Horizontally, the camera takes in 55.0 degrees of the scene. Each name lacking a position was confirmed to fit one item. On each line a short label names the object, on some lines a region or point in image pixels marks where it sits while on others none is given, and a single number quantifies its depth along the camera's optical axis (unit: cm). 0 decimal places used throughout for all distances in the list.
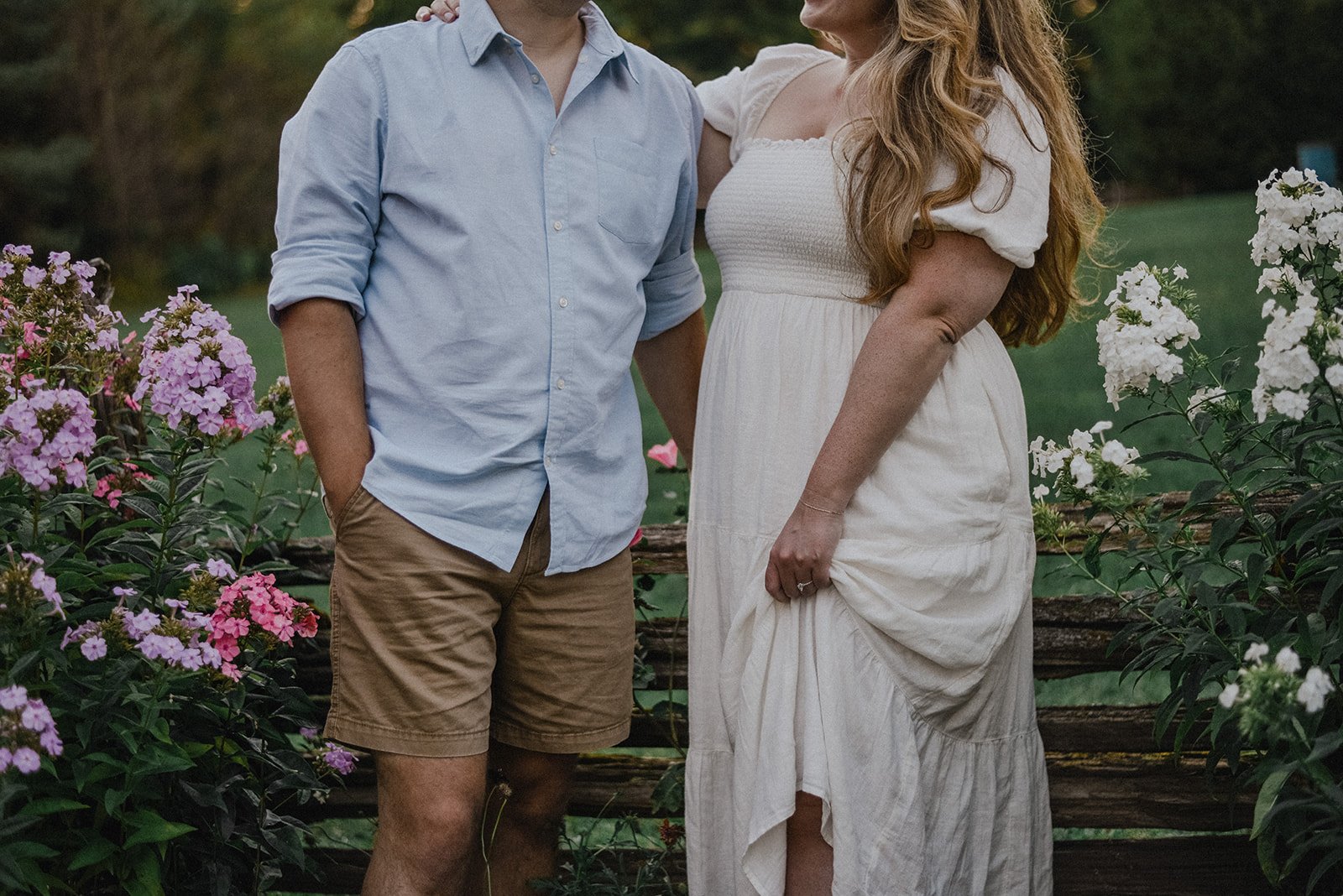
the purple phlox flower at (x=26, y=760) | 193
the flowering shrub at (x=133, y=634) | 216
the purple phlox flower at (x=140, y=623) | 228
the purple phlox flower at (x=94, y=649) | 218
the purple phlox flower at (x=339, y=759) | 284
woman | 247
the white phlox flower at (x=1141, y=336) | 243
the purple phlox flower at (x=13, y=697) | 194
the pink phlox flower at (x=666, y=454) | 349
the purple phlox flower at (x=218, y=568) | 247
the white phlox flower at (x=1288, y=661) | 181
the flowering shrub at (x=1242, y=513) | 233
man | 243
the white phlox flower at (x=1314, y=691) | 179
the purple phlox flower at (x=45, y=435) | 212
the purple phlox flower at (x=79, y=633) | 227
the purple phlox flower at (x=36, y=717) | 195
